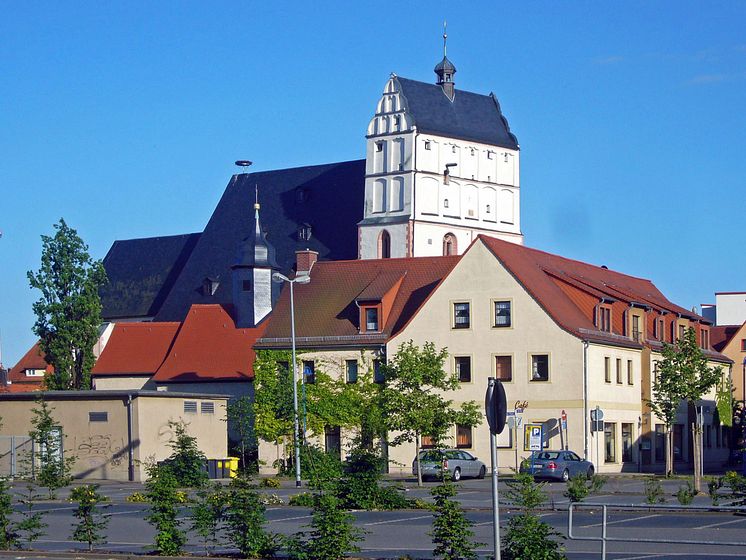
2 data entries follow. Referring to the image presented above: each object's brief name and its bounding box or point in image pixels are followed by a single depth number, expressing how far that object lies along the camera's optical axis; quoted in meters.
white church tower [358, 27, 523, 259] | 97.25
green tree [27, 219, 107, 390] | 88.50
